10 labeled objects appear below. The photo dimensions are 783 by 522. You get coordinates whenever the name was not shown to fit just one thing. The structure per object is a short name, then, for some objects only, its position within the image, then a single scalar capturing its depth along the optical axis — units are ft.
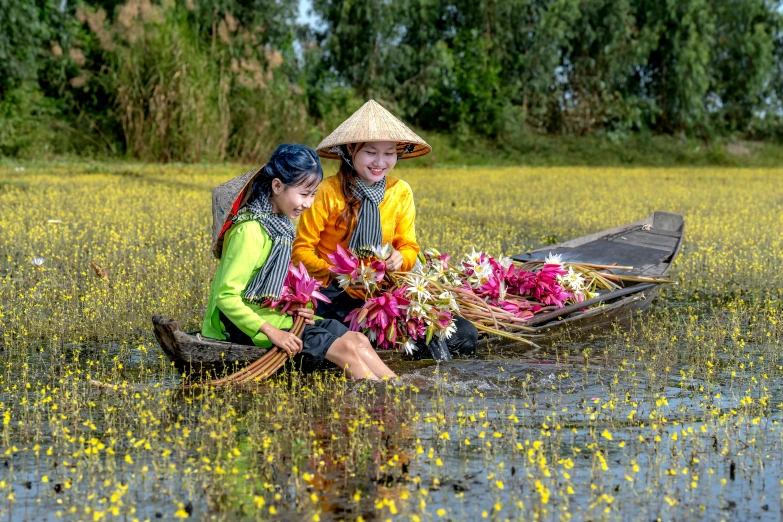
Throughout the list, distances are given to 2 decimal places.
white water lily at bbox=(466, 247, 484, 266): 48.01
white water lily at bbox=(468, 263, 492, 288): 47.44
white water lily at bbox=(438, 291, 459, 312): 41.63
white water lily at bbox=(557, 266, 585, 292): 49.70
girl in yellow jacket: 41.81
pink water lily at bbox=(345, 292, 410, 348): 40.47
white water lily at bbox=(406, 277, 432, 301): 41.09
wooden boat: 36.70
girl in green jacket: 36.55
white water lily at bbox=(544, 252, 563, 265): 50.14
